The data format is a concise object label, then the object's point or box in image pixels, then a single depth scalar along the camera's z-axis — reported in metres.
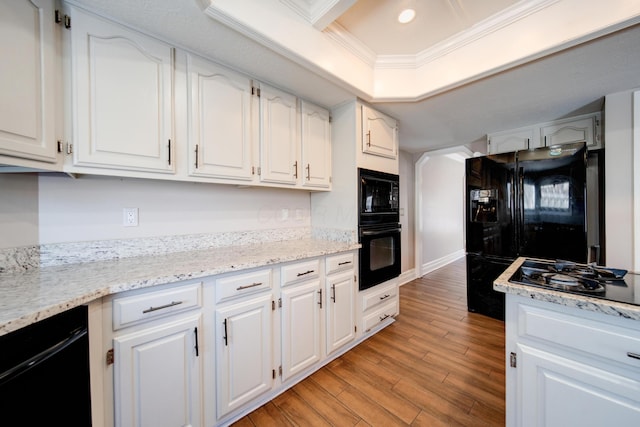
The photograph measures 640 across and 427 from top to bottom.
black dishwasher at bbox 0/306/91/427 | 0.68
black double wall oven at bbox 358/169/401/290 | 2.08
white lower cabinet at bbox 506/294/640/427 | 0.77
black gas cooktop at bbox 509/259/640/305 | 0.86
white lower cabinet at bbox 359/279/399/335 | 2.12
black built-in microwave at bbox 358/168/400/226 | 2.09
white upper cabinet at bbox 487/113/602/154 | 2.36
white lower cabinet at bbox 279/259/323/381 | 1.53
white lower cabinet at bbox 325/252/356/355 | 1.81
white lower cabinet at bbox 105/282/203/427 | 1.00
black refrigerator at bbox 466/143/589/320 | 2.11
